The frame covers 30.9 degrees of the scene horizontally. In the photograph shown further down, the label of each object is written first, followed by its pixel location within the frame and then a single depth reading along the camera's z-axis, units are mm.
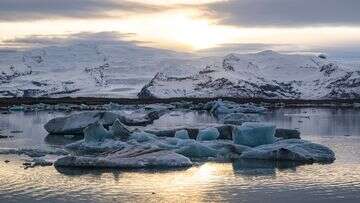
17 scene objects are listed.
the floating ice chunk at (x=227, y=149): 19547
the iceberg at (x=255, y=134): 20770
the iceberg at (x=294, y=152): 18500
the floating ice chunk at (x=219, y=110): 49194
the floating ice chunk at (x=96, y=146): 20328
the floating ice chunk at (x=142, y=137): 21688
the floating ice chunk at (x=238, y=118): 35300
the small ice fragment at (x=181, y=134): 22655
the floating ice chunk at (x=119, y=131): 22891
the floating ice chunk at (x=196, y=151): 19469
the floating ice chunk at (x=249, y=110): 48925
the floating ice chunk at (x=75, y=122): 27984
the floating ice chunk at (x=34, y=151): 19488
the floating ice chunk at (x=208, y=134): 22766
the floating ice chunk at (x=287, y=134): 24369
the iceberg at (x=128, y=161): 16797
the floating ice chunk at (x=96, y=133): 21984
